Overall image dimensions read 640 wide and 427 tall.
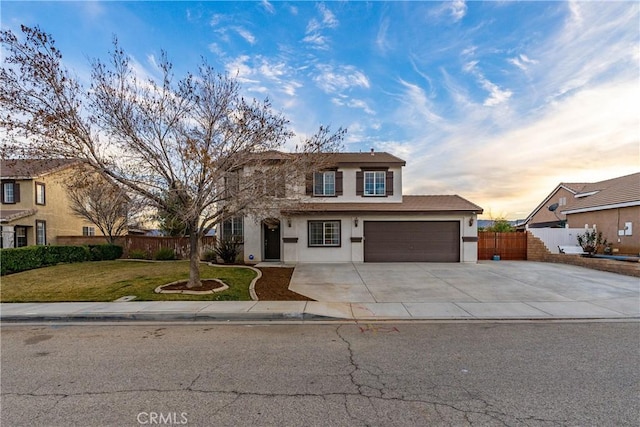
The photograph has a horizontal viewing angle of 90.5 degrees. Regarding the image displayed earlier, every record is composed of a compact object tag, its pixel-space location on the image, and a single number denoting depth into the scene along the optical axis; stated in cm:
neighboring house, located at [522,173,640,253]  1609
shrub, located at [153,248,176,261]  1872
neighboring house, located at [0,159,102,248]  2130
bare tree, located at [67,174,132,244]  1944
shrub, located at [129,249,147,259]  1972
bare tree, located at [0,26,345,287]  780
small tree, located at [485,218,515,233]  2052
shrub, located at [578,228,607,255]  1658
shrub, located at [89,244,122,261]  1902
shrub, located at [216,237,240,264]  1614
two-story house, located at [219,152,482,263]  1666
